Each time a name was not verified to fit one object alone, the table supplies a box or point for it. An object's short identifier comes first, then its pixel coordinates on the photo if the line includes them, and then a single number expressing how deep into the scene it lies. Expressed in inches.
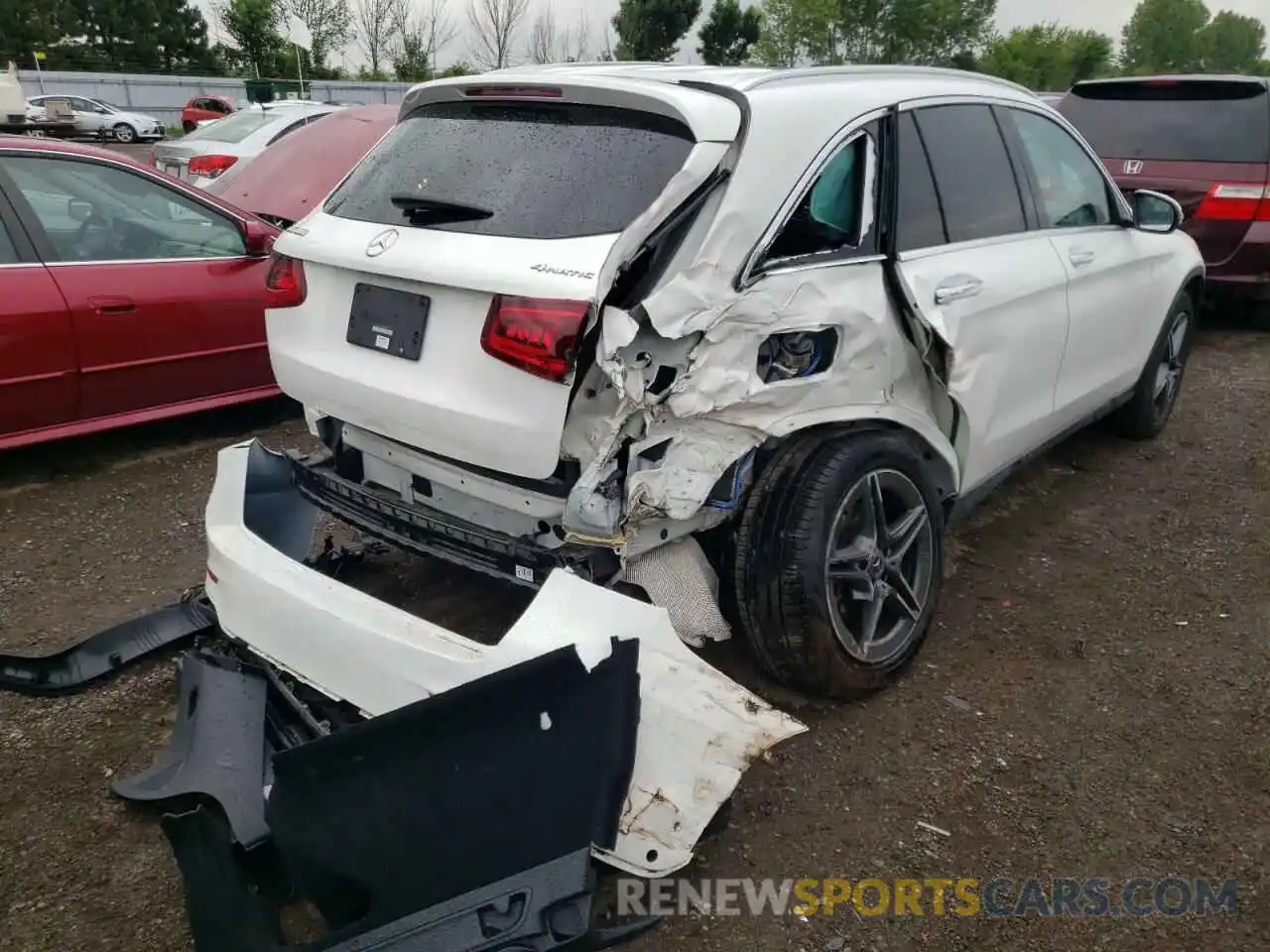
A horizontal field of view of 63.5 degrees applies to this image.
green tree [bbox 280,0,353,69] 1851.6
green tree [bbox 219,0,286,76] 1903.3
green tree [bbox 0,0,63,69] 1801.2
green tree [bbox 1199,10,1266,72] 3646.7
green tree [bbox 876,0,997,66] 2123.5
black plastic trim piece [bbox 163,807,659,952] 83.4
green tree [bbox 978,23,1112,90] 2347.4
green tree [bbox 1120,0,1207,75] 3503.9
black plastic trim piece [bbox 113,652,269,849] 98.8
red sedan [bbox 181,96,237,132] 1296.8
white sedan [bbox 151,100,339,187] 387.2
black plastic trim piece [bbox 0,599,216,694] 121.6
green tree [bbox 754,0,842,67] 2098.9
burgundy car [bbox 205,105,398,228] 285.6
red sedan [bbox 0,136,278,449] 180.2
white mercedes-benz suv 101.7
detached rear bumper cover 91.1
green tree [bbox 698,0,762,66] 1859.0
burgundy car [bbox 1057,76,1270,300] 284.8
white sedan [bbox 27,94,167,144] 1241.4
